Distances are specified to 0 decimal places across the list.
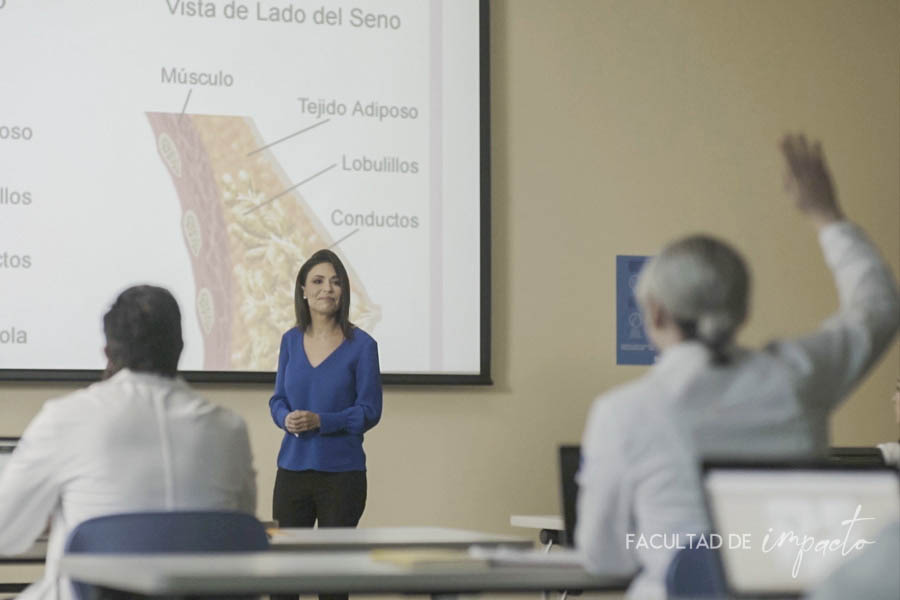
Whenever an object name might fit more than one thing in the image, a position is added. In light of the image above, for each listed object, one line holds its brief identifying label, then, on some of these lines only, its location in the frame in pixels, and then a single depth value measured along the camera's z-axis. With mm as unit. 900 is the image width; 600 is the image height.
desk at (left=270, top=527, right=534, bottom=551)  5738
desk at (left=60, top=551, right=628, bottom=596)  3523
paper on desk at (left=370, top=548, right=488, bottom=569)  3930
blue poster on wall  12437
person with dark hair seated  4832
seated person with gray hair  3436
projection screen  10812
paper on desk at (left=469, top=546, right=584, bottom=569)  4086
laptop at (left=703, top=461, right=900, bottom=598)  3123
